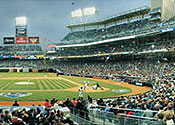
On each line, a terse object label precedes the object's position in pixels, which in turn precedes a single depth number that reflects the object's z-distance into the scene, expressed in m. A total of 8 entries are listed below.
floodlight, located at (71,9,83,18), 85.44
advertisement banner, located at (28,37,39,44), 86.06
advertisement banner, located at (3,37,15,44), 85.56
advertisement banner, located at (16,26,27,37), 85.43
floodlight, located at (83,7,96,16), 81.89
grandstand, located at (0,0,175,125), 9.32
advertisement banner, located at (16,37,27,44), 84.94
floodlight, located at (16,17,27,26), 86.94
